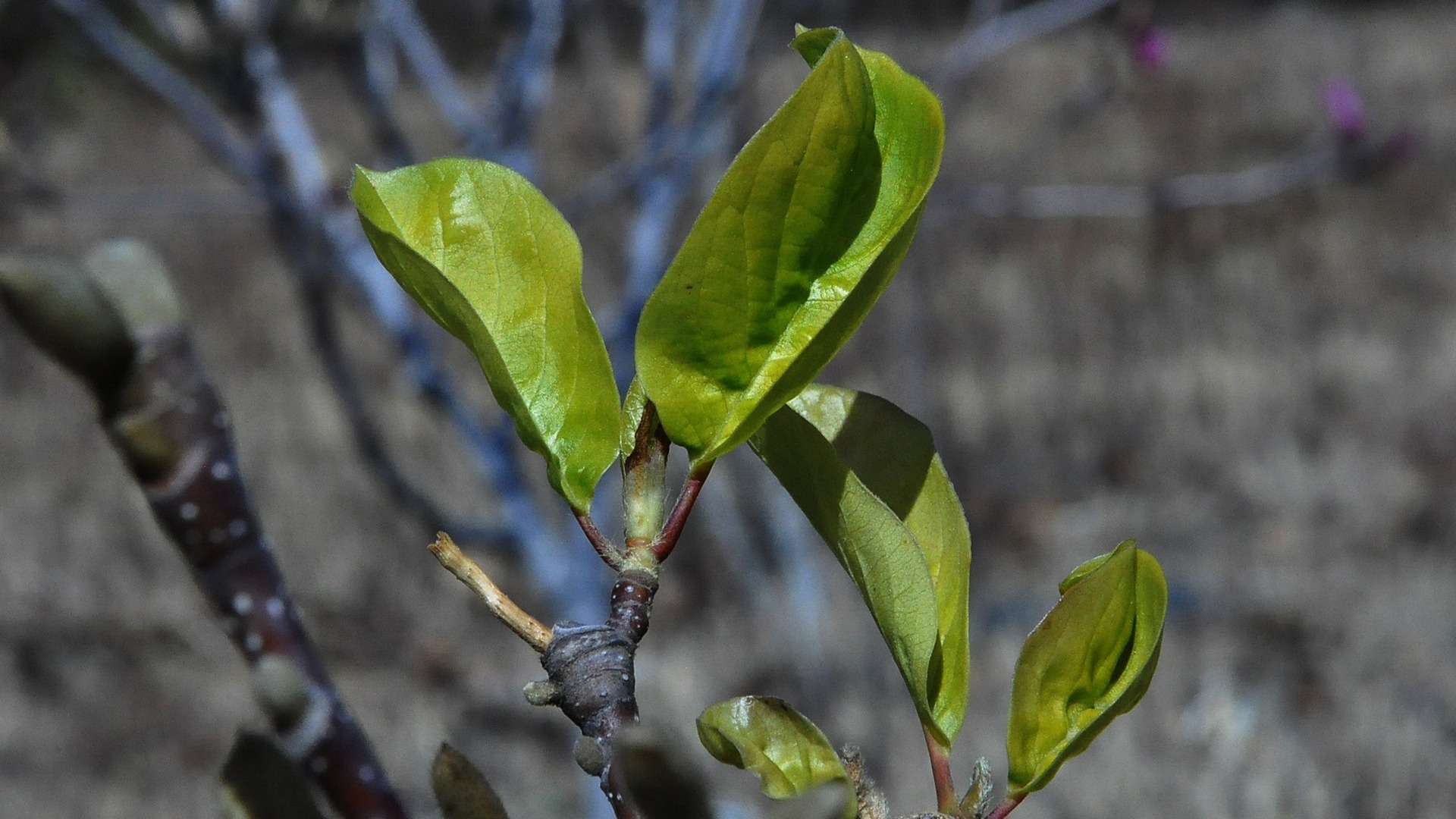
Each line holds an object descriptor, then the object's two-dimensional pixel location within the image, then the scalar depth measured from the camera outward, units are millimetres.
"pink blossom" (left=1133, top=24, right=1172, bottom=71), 2633
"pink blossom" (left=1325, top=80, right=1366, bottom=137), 3100
